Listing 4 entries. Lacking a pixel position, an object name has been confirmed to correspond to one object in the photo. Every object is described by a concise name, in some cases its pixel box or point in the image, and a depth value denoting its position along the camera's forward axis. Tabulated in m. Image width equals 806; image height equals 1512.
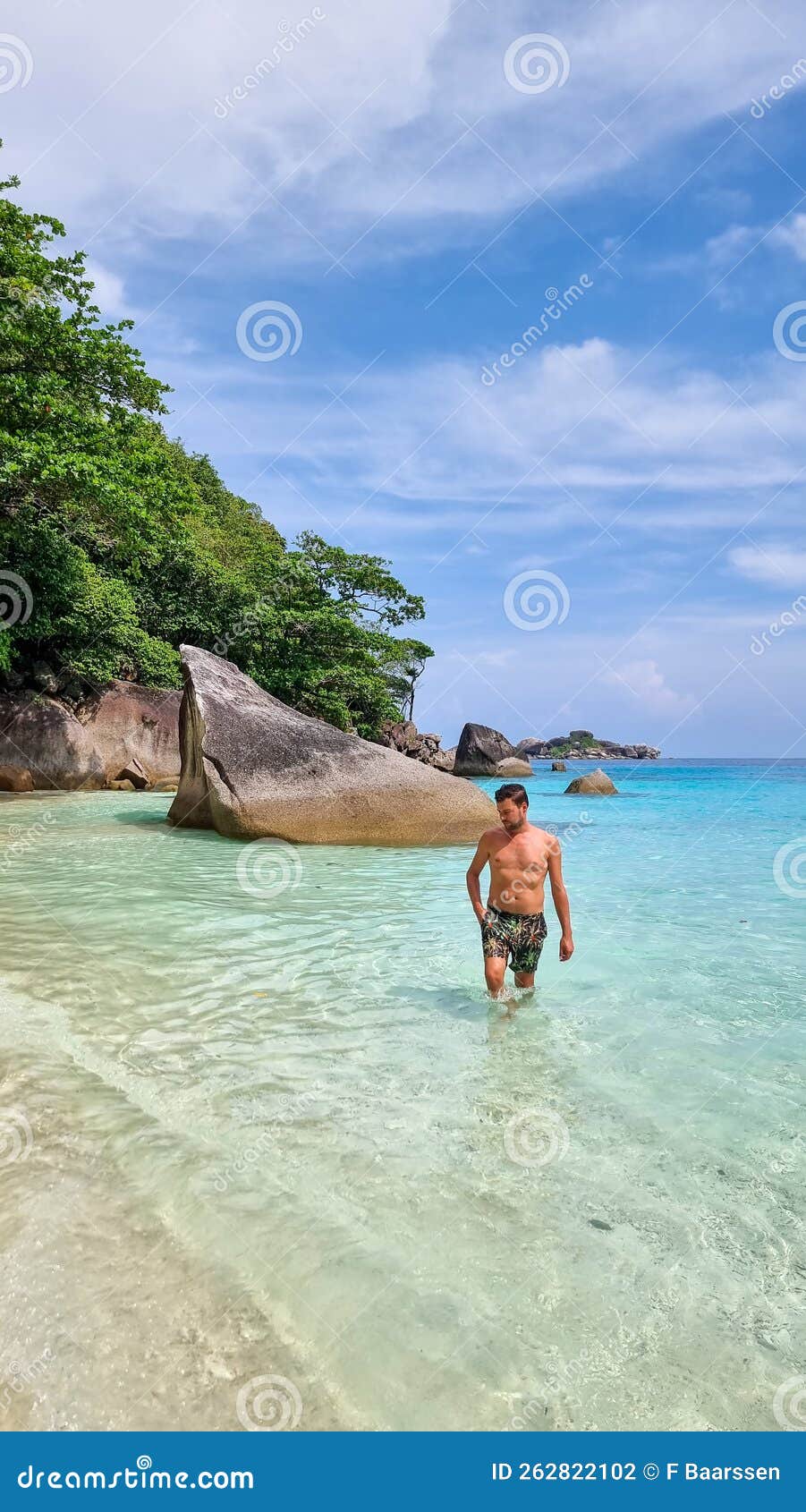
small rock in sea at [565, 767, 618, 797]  31.49
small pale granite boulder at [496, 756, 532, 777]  47.62
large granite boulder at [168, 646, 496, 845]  11.53
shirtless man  4.93
